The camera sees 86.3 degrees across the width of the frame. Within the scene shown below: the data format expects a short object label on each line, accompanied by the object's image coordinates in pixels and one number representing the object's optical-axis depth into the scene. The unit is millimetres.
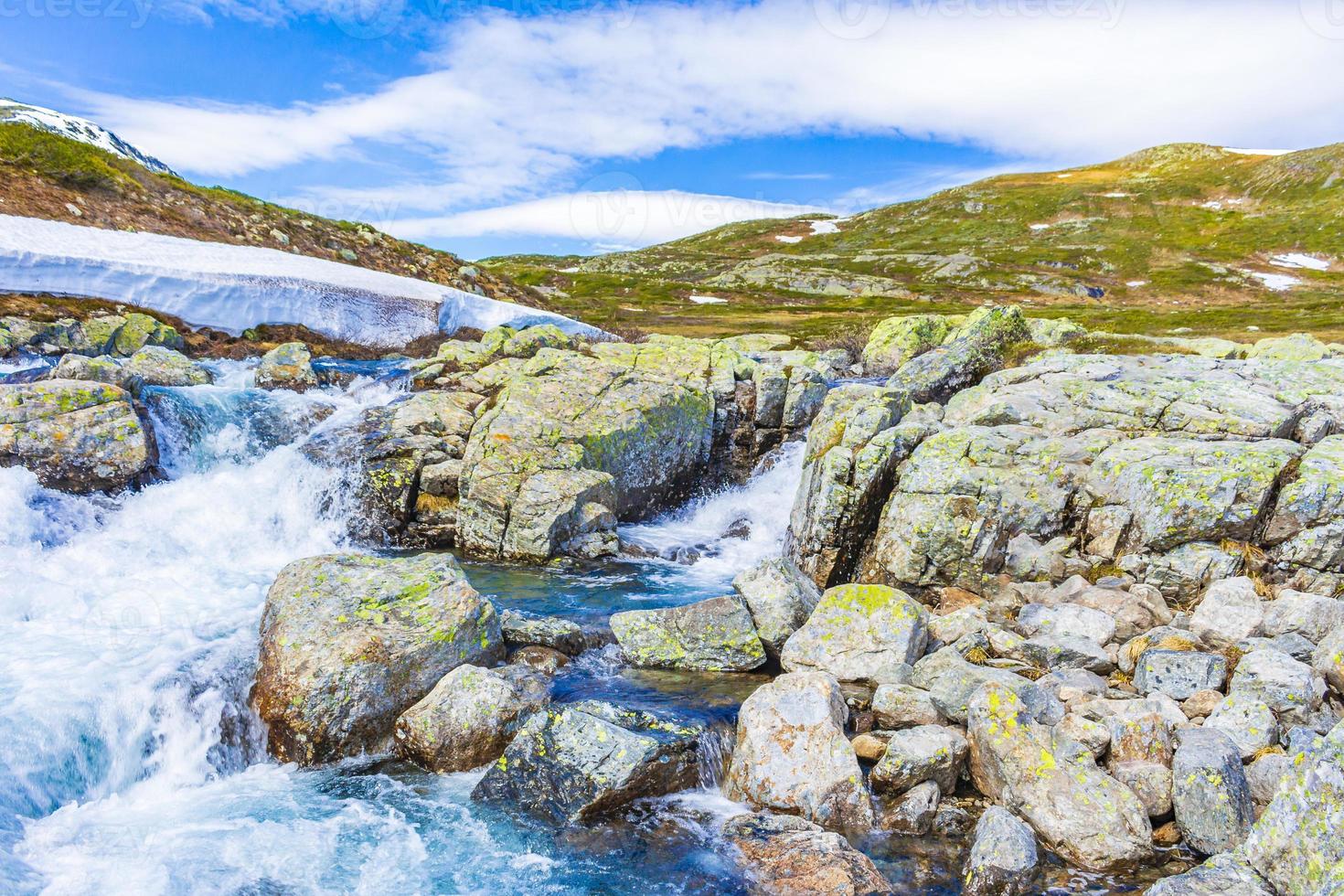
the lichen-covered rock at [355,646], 11008
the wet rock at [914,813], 9438
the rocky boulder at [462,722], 10820
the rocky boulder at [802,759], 9672
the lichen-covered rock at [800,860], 8344
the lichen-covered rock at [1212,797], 8430
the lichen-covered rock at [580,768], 9773
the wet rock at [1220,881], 7042
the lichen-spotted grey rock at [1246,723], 9383
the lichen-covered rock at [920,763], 9859
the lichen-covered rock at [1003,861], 8289
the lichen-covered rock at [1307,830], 6648
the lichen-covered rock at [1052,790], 8648
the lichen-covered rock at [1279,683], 9875
